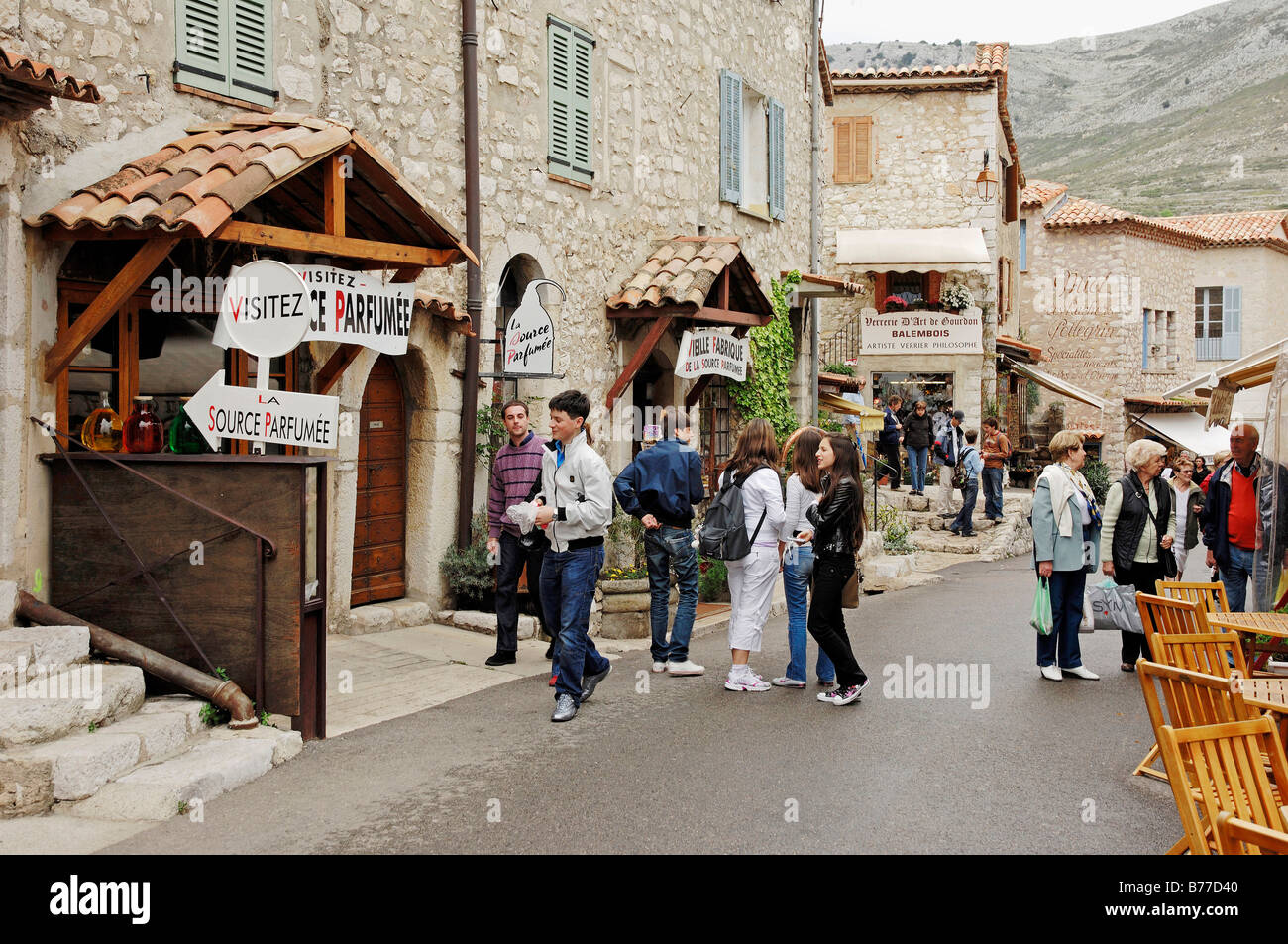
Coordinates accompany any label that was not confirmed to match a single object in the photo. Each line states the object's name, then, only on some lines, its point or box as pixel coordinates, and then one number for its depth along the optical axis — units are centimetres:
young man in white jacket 688
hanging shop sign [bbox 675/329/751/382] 1244
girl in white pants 779
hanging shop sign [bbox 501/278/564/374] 981
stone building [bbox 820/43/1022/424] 2395
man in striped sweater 844
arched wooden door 954
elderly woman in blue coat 813
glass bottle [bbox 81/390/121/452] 675
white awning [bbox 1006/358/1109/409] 2714
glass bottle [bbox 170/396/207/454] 686
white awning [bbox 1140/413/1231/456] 2869
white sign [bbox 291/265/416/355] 730
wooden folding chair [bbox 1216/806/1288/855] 314
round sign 658
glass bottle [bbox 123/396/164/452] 688
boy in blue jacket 822
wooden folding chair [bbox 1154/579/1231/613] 675
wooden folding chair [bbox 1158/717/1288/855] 355
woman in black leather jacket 730
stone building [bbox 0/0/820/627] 665
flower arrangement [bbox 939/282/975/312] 2412
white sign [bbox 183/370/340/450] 643
